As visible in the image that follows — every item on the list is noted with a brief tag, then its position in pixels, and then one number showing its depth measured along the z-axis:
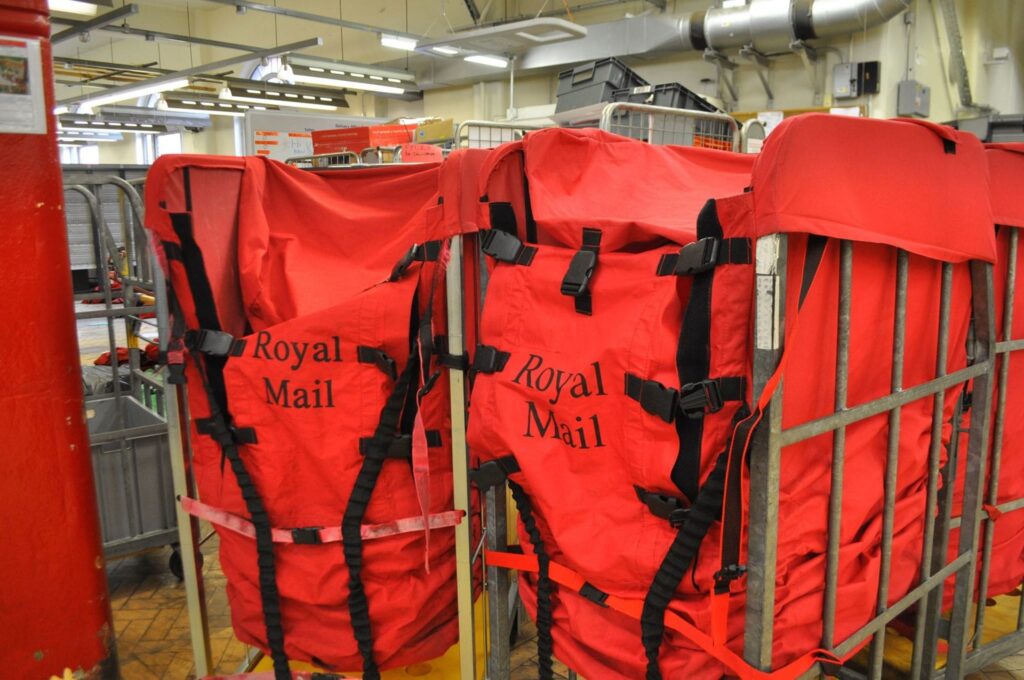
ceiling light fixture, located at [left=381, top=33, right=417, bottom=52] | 10.06
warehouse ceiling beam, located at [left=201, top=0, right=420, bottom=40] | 9.44
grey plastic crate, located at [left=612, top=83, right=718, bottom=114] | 4.52
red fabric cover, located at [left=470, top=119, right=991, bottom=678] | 1.52
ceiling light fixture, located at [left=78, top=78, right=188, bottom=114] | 11.02
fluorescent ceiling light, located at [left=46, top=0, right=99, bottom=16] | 5.67
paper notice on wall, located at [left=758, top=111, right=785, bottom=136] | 6.56
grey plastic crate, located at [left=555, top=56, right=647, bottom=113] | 5.10
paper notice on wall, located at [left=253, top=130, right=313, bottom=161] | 6.08
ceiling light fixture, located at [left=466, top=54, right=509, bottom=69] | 10.48
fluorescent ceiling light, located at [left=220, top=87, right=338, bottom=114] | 11.48
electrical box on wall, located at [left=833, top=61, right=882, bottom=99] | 8.30
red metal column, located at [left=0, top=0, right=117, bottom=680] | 1.99
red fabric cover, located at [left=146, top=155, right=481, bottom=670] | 2.05
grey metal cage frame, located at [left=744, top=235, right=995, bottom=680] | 1.40
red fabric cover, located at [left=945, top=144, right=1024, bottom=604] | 2.05
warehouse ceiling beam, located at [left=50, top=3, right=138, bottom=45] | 8.28
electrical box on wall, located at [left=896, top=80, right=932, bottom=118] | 8.41
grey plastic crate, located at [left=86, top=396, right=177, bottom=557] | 3.39
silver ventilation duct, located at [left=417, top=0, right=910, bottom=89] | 7.75
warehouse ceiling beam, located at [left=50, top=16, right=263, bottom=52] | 9.83
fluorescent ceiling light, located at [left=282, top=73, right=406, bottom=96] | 10.21
